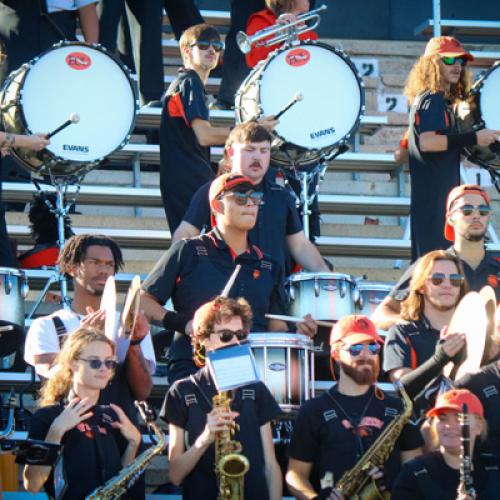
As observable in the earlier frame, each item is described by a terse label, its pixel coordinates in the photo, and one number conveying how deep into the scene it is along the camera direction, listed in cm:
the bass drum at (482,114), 2177
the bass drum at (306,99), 2059
